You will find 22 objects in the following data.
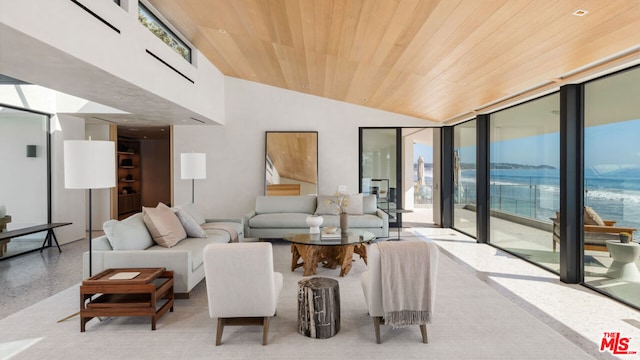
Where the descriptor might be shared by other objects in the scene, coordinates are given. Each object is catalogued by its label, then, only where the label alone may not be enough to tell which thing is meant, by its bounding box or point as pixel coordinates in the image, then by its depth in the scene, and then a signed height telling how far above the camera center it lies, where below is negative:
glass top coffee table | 4.40 -0.96
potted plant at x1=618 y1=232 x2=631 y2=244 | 3.37 -0.58
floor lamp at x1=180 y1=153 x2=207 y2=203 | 5.97 +0.21
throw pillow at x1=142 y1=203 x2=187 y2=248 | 4.06 -0.58
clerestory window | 4.61 +2.11
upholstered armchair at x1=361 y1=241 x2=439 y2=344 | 2.68 -0.78
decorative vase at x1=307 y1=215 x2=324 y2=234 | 4.87 -0.63
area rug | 2.60 -1.29
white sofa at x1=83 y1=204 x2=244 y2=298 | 3.55 -0.79
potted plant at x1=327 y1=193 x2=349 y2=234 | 4.96 -0.57
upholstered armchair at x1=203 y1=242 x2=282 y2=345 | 2.64 -0.79
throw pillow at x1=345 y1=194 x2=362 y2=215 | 6.60 -0.52
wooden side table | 2.97 -1.04
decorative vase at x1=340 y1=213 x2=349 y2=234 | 4.97 -0.63
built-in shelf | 10.59 -0.05
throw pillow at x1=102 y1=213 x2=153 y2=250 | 3.65 -0.60
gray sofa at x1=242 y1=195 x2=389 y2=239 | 6.23 -0.75
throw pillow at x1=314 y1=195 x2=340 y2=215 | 6.64 -0.56
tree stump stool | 2.84 -1.07
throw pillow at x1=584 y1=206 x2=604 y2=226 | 3.75 -0.44
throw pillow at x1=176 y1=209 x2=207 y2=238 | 4.63 -0.62
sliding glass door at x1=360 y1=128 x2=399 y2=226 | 8.00 +0.27
